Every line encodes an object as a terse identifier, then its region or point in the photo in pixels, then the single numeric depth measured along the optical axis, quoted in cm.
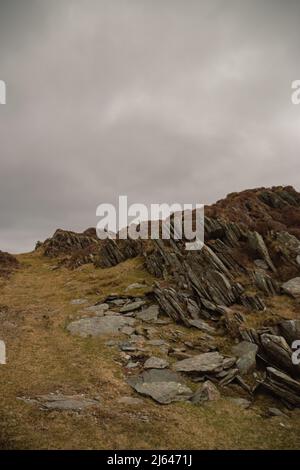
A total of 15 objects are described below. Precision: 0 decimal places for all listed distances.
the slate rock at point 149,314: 2970
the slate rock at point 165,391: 1913
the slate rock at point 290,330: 2366
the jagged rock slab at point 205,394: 1920
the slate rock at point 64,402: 1697
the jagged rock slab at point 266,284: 3193
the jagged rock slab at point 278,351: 2157
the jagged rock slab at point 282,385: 1966
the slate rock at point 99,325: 2781
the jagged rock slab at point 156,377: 2095
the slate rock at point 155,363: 2239
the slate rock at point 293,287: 3092
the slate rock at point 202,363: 2183
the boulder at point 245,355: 2238
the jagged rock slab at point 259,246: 3592
